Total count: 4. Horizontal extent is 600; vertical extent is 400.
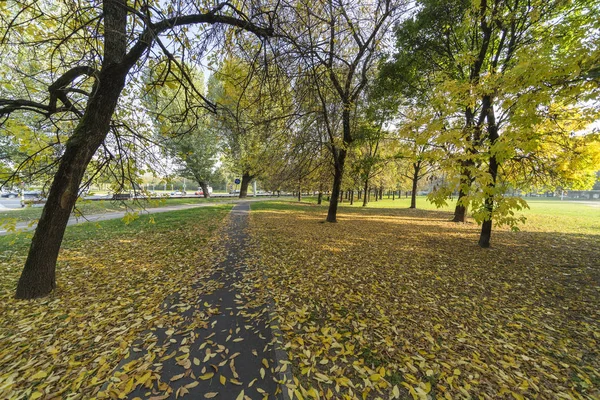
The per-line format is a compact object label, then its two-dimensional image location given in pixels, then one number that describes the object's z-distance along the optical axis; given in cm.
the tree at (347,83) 887
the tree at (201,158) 2393
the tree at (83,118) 375
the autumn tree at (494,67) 378
